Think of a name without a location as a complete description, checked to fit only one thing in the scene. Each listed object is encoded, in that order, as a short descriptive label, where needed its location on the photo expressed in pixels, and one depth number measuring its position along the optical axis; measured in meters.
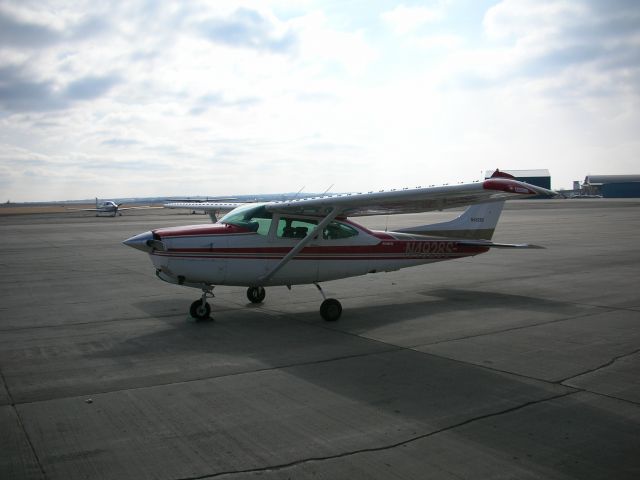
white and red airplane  9.38
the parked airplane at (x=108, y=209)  65.88
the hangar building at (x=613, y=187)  125.44
